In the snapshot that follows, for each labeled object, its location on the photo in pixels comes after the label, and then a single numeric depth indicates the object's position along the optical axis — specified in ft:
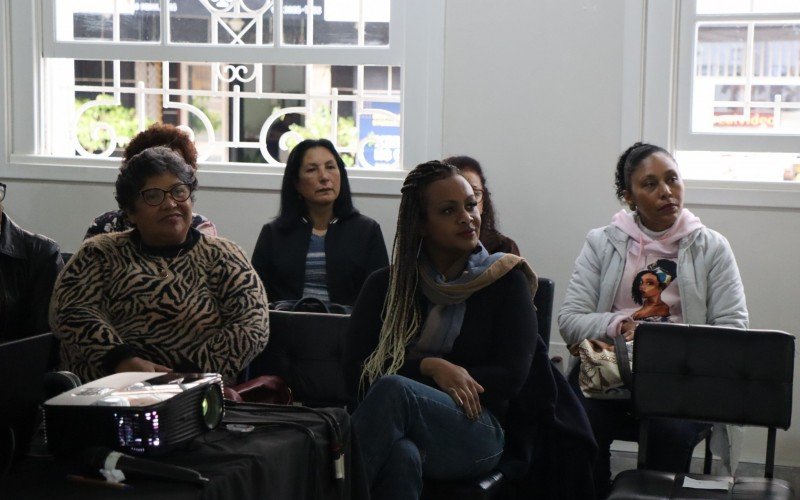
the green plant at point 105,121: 15.89
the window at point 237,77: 14.43
